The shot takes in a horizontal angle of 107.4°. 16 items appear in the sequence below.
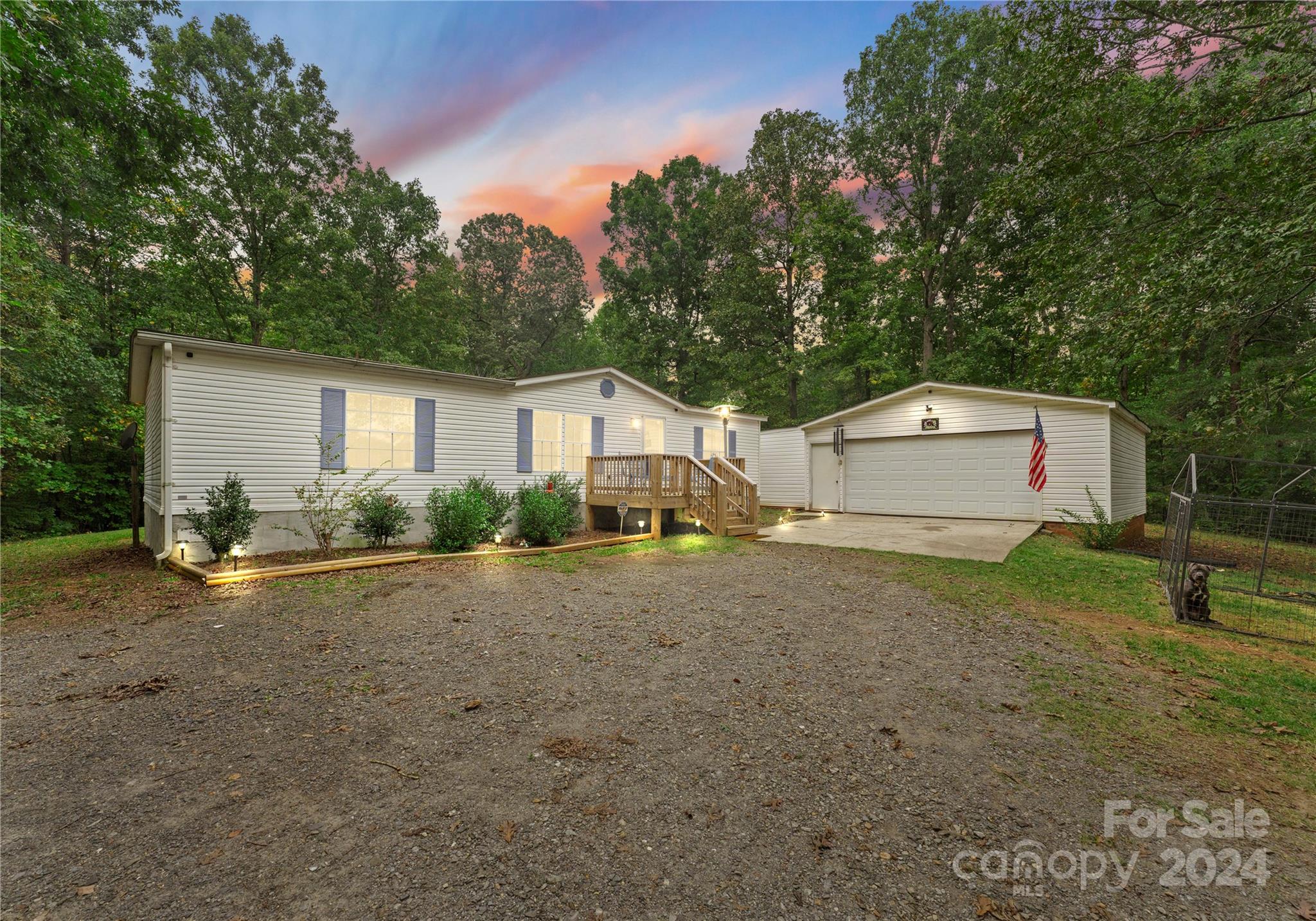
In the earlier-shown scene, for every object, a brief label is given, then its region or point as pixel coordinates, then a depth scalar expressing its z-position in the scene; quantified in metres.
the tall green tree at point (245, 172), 15.61
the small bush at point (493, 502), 9.52
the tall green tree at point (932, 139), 18.08
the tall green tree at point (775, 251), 21.38
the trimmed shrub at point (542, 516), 9.56
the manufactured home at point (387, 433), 7.45
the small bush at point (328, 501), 8.10
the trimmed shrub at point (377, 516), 8.49
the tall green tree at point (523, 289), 27.78
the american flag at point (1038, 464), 11.40
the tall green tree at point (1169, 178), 5.91
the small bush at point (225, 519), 7.15
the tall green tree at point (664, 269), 24.72
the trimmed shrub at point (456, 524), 8.50
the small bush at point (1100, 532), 9.75
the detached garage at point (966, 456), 11.70
